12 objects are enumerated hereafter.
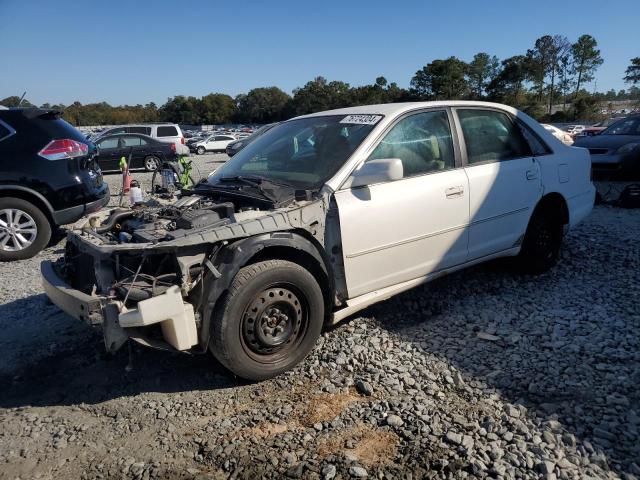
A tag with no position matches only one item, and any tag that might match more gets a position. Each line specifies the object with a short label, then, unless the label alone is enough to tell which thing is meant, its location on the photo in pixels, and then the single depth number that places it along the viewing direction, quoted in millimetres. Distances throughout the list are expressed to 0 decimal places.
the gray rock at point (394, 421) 2658
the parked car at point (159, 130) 21359
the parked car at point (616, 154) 9414
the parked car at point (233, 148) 20906
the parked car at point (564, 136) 13278
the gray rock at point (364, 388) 2982
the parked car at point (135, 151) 18188
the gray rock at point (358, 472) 2288
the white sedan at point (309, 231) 2855
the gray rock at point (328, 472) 2285
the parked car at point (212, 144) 34625
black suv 5949
